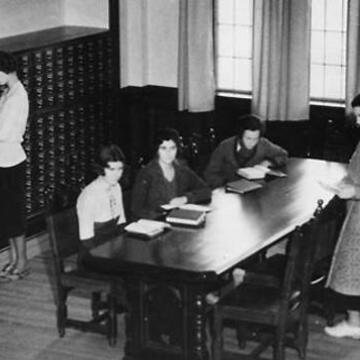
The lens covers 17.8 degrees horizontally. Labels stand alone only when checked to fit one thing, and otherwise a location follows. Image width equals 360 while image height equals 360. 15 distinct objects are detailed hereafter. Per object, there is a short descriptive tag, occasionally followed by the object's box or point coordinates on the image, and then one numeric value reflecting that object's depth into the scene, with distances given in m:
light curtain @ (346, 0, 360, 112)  9.59
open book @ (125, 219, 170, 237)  6.96
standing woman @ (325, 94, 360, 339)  7.23
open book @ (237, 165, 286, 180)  8.34
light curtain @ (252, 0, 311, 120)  9.88
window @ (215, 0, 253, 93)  10.49
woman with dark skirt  8.31
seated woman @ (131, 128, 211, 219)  7.71
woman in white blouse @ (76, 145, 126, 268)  7.20
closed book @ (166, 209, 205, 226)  7.18
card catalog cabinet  9.29
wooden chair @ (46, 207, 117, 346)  7.22
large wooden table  6.53
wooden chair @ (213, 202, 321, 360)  6.64
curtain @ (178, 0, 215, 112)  10.25
